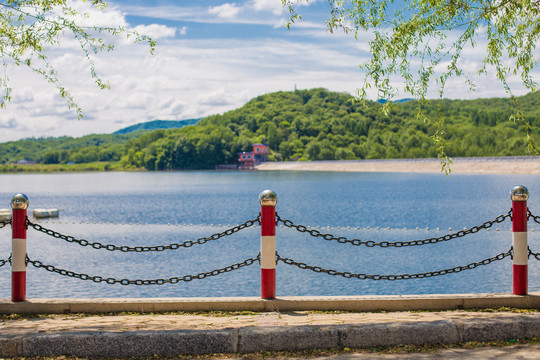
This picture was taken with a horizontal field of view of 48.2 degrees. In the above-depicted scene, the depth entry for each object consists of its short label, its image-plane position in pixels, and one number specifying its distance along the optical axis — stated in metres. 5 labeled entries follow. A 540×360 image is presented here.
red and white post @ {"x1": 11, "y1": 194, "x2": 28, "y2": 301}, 7.08
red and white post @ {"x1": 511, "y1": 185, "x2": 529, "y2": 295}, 7.21
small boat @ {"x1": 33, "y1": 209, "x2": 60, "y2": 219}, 39.03
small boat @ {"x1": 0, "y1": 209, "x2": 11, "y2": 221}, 32.96
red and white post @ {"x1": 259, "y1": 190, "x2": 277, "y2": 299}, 7.00
